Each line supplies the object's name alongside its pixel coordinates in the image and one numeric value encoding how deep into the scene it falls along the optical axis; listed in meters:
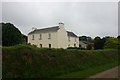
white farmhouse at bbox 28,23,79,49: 19.20
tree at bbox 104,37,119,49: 15.73
